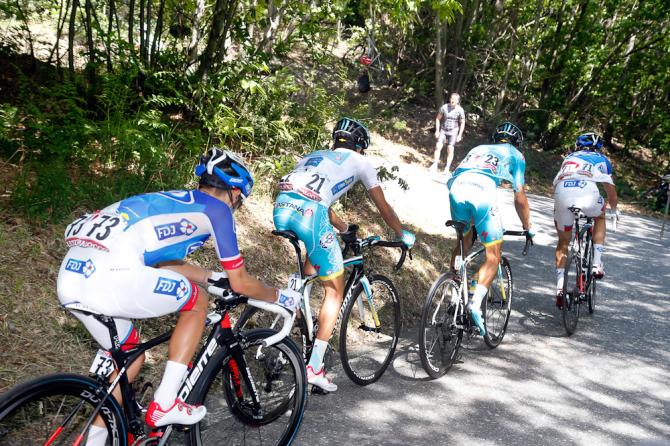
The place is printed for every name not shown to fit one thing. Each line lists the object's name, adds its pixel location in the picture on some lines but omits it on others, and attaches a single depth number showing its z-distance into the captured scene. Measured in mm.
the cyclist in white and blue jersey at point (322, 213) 5172
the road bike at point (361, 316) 5297
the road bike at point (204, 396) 3066
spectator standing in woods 17062
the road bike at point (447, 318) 5809
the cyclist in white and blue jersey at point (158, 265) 3334
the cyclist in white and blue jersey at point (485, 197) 6414
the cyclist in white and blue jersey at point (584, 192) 7973
